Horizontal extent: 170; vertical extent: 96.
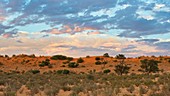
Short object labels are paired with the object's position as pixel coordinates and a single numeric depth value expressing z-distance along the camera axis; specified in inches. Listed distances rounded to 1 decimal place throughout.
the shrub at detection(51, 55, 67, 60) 3591.3
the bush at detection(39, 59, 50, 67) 3107.8
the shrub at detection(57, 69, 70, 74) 2313.6
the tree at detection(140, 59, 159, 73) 2209.6
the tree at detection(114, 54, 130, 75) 2218.3
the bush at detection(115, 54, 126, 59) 3515.3
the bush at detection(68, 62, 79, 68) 2955.2
